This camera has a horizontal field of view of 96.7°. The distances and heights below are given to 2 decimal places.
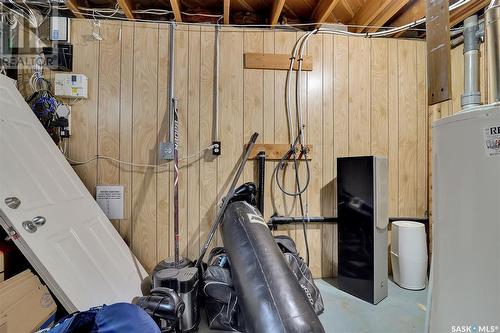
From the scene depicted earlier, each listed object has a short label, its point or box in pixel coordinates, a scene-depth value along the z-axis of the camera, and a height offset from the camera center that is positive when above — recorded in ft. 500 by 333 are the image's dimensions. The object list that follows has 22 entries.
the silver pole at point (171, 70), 7.09 +3.17
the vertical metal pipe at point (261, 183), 7.00 -0.46
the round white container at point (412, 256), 6.70 -2.66
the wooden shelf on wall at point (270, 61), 7.32 +3.56
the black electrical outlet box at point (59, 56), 6.70 +3.42
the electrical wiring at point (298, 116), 7.41 +1.76
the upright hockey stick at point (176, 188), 5.85 -0.53
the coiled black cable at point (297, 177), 7.36 -0.29
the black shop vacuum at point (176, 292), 4.32 -2.59
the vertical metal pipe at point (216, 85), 7.25 +2.74
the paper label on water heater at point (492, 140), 2.49 +0.32
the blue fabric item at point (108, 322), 2.60 -1.83
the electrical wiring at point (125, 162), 6.88 +0.29
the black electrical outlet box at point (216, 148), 7.17 +0.67
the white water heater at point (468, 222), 2.54 -0.67
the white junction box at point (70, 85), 6.59 +2.51
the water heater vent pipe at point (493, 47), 2.88 +1.60
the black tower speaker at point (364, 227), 6.04 -1.67
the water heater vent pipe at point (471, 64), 3.28 +1.56
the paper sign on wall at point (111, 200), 6.96 -0.97
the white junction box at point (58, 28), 6.59 +4.20
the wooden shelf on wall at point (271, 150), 7.29 +0.61
